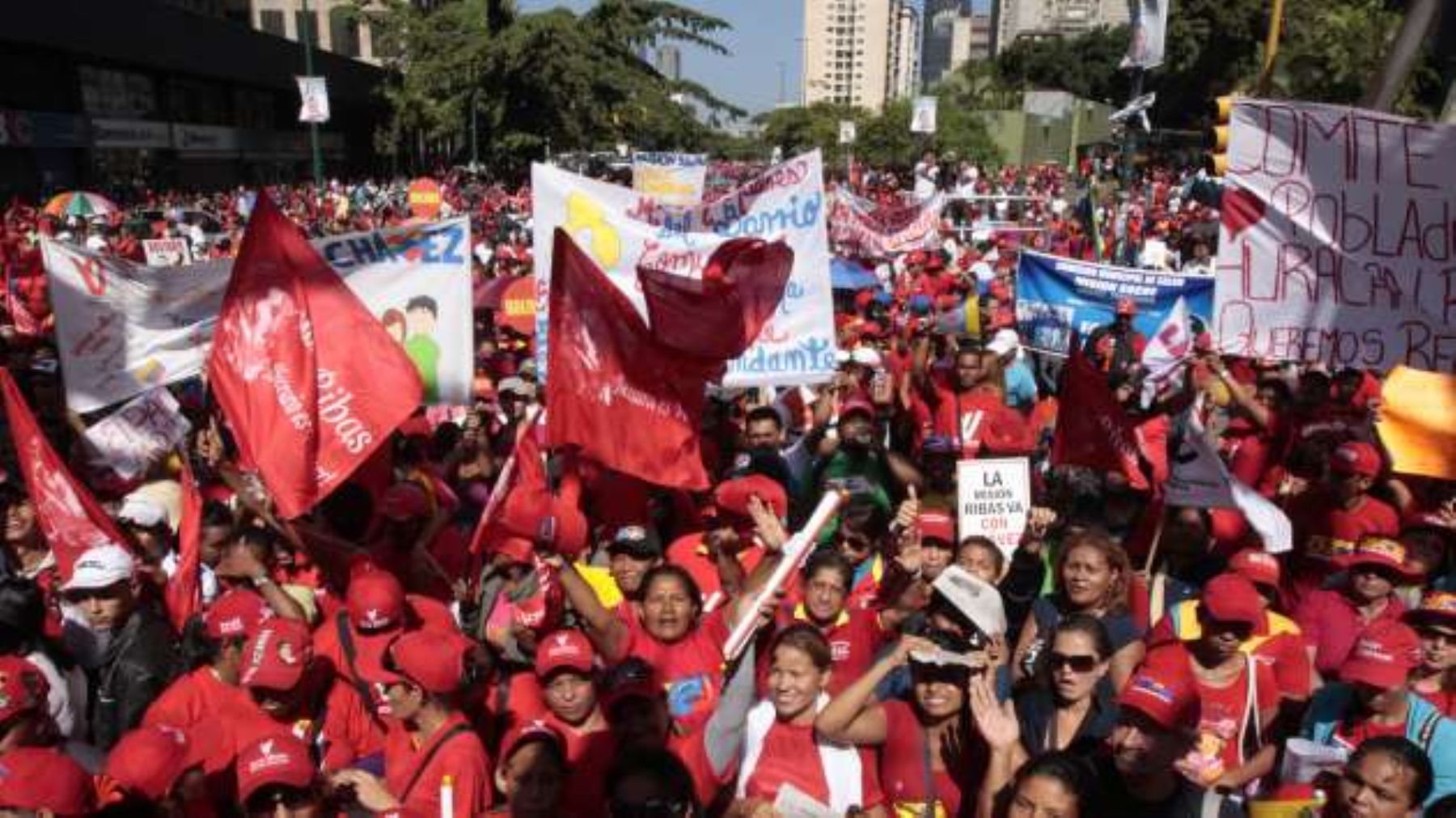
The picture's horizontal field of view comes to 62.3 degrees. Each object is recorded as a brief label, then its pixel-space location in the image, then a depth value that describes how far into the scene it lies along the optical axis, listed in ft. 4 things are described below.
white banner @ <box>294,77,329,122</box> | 81.35
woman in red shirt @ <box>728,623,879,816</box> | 11.09
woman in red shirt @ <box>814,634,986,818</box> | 11.26
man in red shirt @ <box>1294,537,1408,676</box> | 14.20
